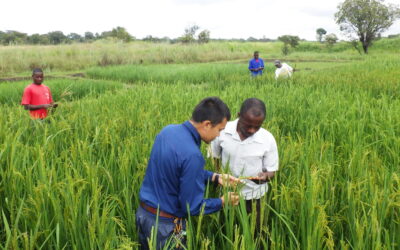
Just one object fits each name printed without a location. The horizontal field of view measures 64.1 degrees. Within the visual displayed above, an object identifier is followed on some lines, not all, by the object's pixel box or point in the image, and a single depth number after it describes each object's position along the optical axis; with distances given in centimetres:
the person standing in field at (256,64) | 1002
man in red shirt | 433
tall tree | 3300
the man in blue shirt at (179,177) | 148
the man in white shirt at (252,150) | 189
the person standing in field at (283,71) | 790
